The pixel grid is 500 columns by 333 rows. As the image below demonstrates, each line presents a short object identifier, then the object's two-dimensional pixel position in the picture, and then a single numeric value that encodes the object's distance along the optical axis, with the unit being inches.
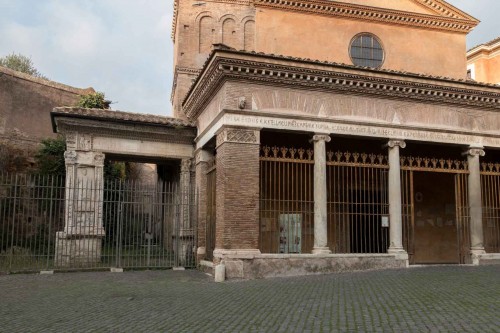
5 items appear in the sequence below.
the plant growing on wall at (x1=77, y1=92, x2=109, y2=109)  885.8
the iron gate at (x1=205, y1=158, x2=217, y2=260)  454.9
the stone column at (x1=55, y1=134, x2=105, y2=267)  478.9
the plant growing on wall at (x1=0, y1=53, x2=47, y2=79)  1226.0
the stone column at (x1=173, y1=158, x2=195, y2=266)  503.6
